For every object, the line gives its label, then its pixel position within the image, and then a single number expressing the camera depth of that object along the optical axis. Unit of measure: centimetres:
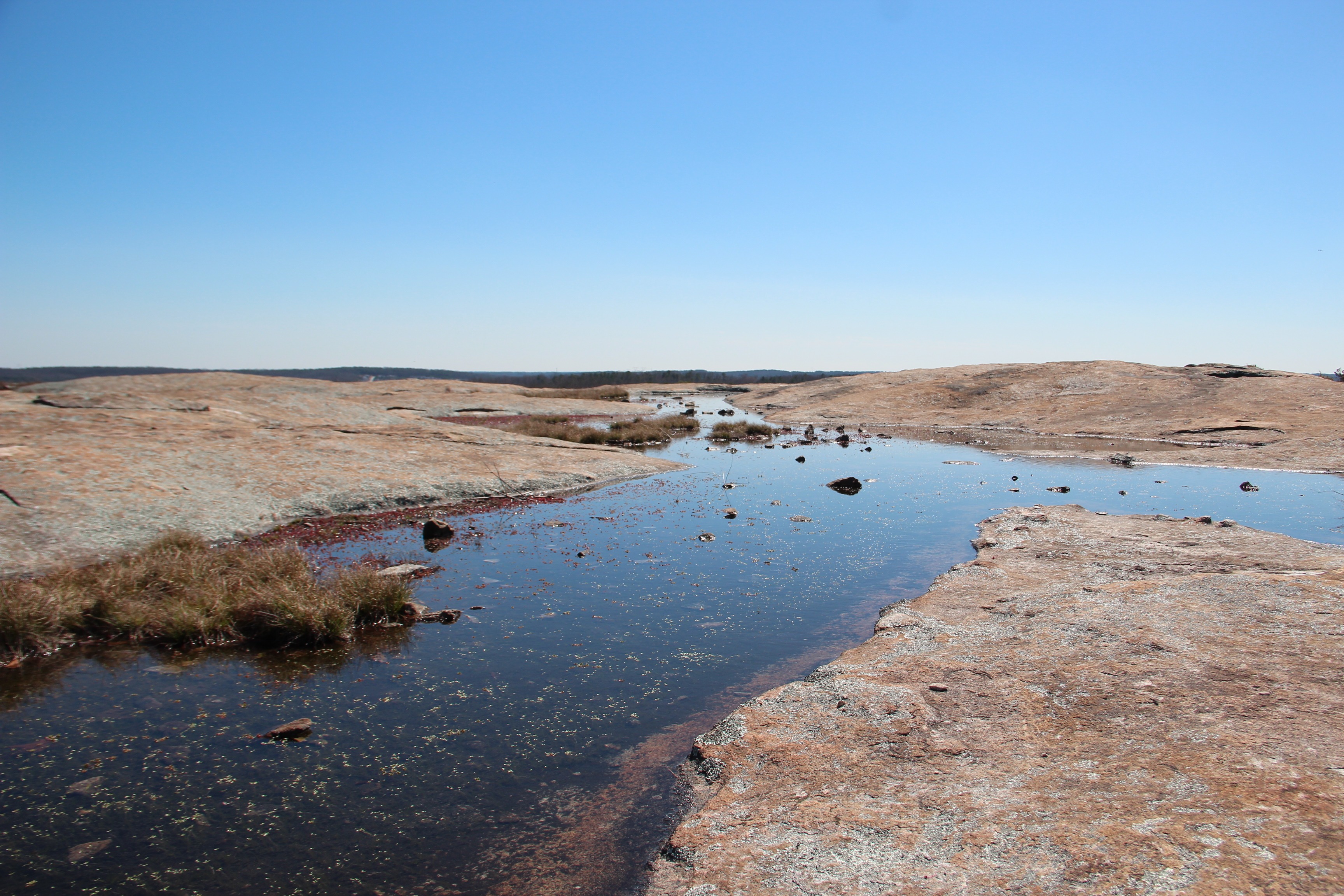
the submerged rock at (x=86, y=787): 600
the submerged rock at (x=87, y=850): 525
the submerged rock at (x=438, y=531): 1534
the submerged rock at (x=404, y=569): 1184
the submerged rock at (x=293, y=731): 702
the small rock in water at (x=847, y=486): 2256
